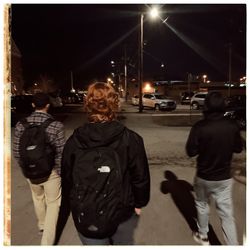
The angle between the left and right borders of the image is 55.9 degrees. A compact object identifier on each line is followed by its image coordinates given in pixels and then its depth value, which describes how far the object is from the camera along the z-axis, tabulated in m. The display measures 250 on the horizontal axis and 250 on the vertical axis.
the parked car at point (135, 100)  24.53
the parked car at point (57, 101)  21.17
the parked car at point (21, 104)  18.07
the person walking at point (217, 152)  2.39
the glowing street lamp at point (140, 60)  18.26
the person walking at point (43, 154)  2.37
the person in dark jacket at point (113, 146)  1.72
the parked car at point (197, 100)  21.08
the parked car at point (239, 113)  10.03
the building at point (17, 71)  47.73
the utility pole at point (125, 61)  33.82
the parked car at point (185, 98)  28.53
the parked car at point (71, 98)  30.55
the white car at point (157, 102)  20.16
